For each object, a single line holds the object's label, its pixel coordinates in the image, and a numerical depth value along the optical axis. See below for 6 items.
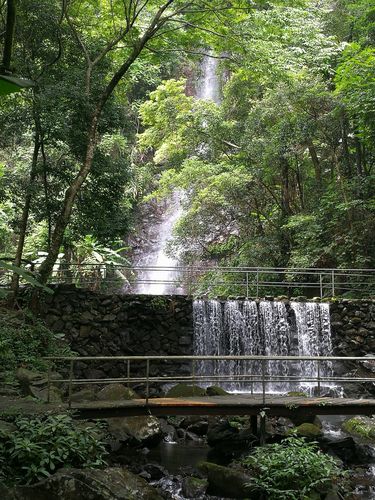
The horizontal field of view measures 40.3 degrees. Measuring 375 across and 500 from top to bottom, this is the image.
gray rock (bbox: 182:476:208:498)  6.81
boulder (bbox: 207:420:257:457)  8.67
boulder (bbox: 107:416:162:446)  8.83
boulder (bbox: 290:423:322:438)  8.83
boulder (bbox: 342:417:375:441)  9.46
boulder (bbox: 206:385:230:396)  9.56
